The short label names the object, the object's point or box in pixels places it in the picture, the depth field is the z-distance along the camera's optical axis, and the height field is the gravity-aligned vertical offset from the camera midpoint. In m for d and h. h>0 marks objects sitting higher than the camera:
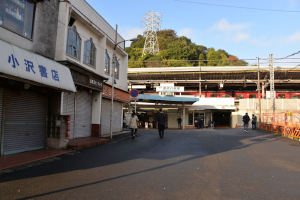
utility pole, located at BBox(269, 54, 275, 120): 28.44 +4.95
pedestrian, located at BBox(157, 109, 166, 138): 15.22 -0.41
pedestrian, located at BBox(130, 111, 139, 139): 14.72 -0.53
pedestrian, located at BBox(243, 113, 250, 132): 22.79 -0.24
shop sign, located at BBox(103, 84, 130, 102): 15.16 +1.53
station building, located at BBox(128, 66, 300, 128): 32.06 +4.09
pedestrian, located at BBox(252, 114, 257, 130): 26.18 -0.47
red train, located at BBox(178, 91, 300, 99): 38.94 +3.90
